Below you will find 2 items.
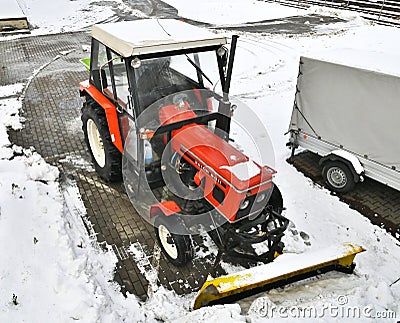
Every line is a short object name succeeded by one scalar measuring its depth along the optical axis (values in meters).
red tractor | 3.68
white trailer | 4.88
